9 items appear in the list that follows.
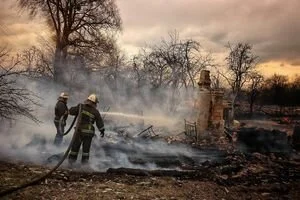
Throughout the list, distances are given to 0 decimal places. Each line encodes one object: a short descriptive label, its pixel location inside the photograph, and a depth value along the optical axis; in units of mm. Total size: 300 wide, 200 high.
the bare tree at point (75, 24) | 20328
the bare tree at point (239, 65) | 38031
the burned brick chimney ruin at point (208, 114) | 14948
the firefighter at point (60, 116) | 10109
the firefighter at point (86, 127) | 8242
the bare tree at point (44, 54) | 23489
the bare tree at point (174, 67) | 29750
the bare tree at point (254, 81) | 40812
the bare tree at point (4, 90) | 7582
